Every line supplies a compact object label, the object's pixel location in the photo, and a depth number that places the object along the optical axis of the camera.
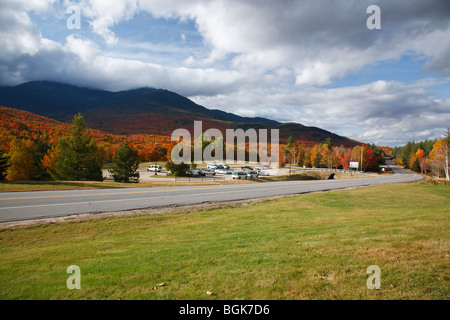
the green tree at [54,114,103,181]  36.38
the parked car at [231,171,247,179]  44.03
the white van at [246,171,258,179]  44.66
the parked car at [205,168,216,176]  62.70
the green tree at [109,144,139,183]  44.25
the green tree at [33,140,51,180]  57.72
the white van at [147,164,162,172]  69.84
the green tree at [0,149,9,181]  31.83
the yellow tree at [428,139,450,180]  49.50
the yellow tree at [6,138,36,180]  52.14
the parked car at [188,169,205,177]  57.96
